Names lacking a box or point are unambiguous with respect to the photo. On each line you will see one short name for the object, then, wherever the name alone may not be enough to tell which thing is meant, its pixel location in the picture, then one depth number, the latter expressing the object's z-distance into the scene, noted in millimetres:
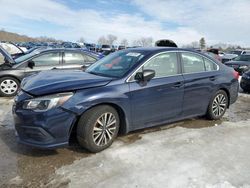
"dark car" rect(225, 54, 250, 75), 9810
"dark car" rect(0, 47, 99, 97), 5439
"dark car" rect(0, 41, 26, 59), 12045
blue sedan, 2575
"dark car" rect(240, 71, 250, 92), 6745
